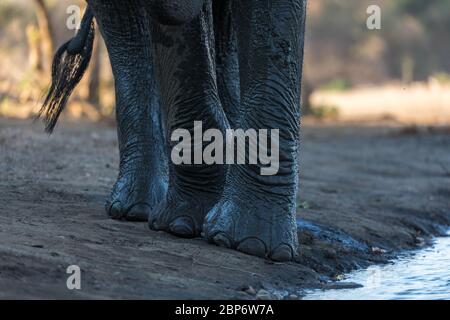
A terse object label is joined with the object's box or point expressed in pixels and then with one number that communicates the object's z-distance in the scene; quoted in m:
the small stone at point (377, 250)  7.96
